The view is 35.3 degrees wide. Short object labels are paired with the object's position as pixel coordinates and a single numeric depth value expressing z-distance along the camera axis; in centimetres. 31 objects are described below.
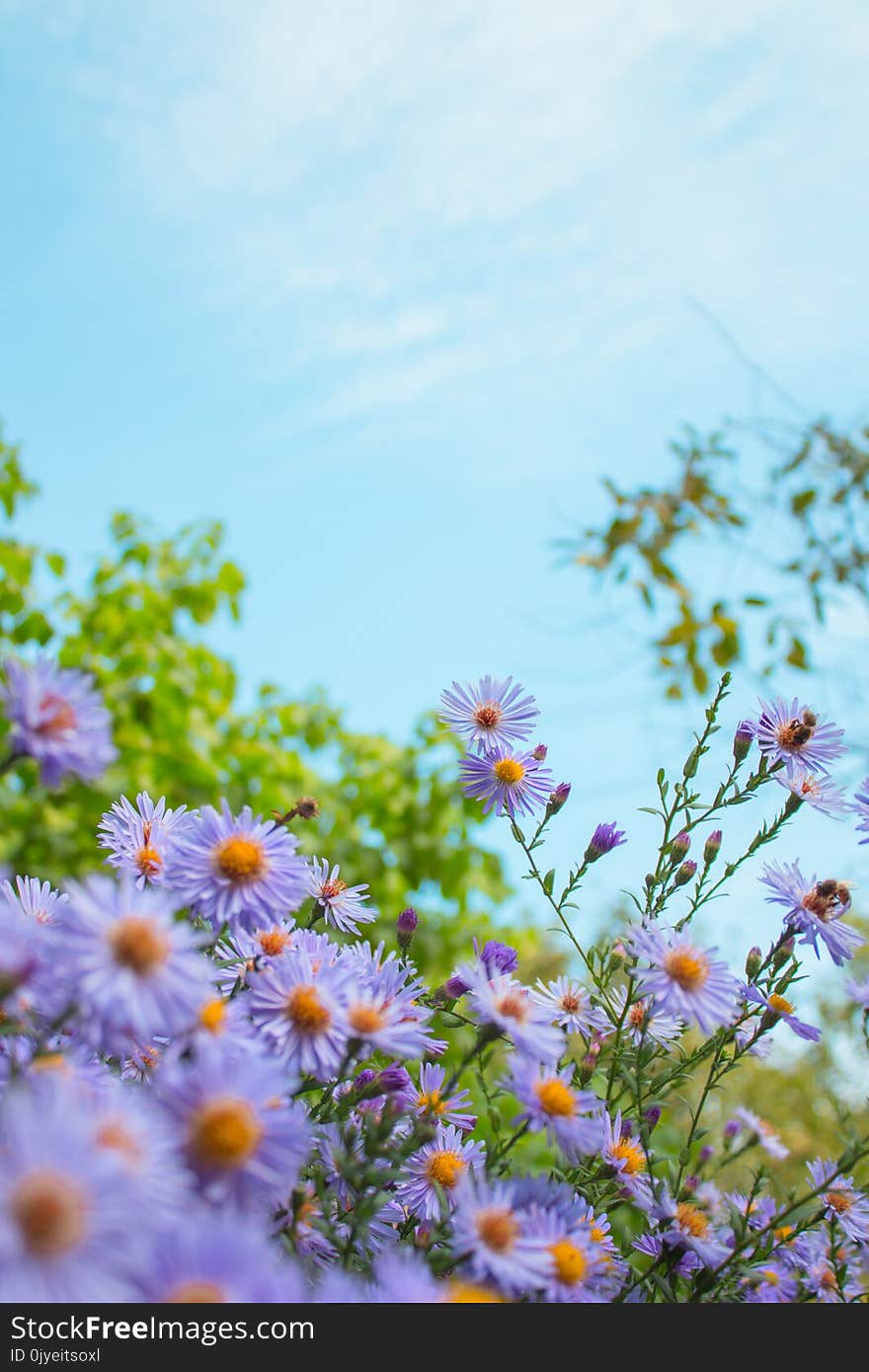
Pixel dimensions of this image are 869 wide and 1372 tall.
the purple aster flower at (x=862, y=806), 40
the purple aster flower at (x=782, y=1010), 39
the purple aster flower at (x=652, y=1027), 39
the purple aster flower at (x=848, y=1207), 41
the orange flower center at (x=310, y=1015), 31
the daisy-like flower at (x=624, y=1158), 37
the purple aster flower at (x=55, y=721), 27
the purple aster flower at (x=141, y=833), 37
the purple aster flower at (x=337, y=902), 40
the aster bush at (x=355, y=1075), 22
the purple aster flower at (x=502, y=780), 42
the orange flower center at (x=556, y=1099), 31
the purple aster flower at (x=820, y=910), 39
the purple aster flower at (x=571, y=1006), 39
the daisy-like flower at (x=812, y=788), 42
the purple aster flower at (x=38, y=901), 36
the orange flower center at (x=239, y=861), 32
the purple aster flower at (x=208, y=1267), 21
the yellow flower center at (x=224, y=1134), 25
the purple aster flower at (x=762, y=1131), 46
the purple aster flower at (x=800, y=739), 43
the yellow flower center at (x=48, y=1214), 20
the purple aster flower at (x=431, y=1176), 35
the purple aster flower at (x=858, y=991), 38
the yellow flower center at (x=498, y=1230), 29
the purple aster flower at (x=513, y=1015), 32
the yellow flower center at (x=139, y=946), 27
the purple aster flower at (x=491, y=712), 43
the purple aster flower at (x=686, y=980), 34
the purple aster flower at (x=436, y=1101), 36
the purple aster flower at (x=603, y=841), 43
